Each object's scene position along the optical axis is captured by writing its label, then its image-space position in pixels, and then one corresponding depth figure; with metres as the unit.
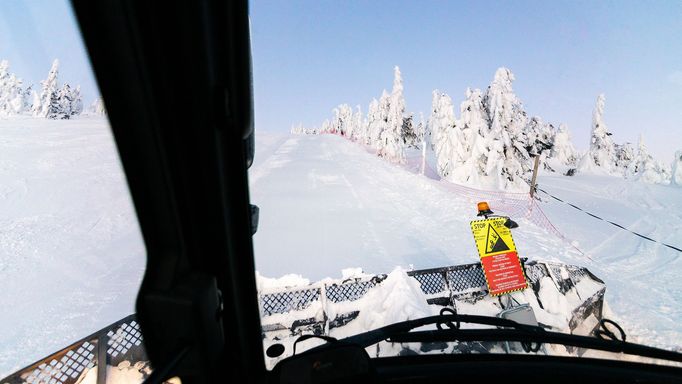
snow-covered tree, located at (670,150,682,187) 36.59
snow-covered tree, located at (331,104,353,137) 89.50
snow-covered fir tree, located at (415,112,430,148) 75.44
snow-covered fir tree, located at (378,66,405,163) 44.53
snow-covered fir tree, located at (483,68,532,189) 28.02
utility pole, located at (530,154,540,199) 16.73
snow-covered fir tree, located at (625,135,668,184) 40.59
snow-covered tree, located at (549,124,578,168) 58.53
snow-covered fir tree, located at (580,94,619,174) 49.50
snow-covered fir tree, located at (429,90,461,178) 31.36
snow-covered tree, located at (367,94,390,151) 48.41
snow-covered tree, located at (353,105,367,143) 74.38
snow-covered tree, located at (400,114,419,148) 54.09
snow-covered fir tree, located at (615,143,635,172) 53.94
